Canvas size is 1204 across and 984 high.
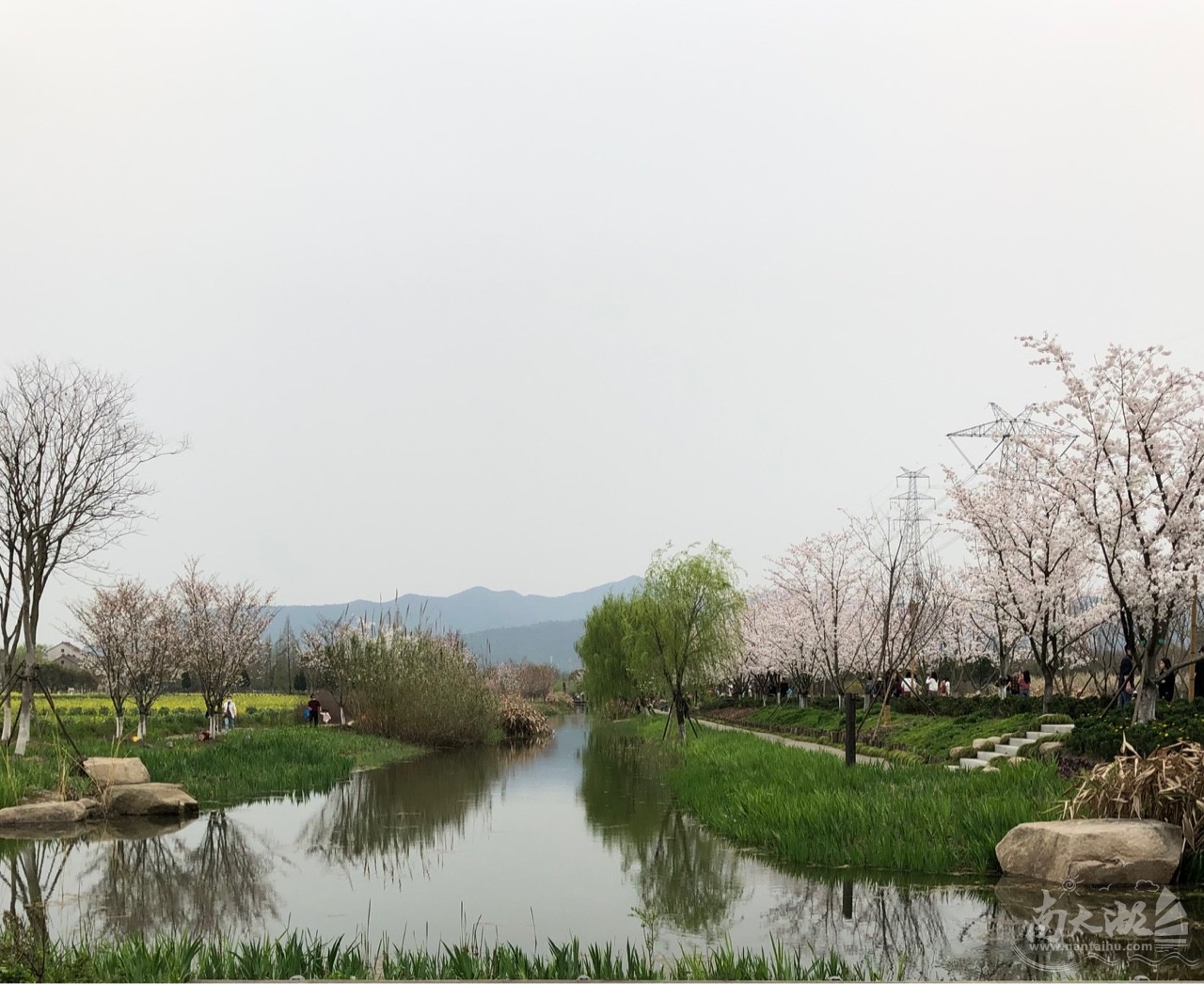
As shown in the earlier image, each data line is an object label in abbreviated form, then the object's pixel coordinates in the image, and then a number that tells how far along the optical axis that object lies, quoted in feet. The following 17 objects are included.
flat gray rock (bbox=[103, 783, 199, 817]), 49.03
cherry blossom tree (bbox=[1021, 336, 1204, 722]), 47.62
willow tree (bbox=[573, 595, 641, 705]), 126.62
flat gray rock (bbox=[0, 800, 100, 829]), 44.29
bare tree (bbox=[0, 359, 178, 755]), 64.18
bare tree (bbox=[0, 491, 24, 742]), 63.82
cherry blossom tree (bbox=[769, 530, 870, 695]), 114.21
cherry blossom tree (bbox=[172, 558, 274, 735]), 90.84
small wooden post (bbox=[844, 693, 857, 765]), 49.21
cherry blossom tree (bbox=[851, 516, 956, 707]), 84.38
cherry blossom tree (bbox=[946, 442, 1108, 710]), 69.31
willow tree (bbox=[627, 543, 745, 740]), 95.40
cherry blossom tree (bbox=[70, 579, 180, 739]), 79.66
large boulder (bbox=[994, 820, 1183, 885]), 27.68
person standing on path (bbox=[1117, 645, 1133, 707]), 61.87
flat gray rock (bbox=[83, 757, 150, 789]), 49.75
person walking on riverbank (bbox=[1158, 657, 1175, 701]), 52.36
